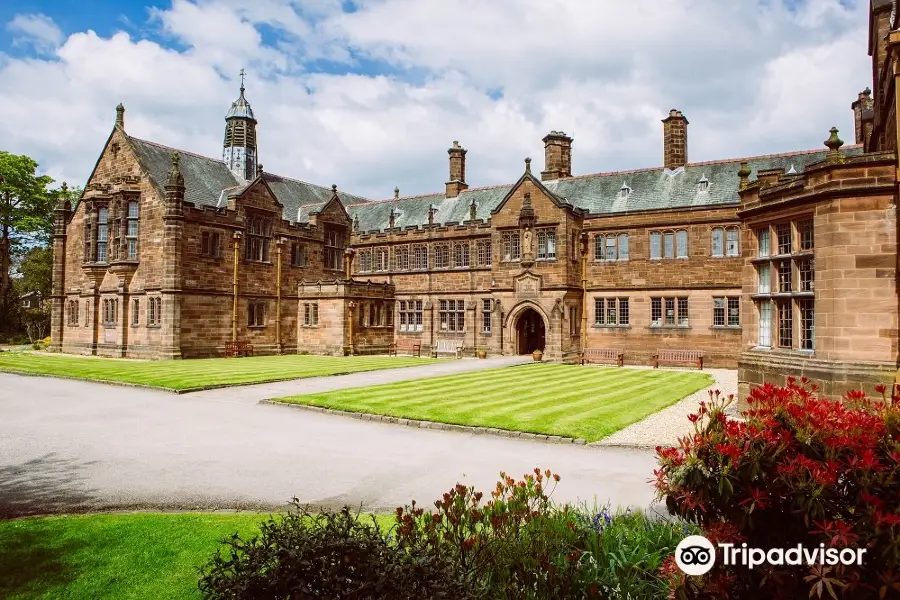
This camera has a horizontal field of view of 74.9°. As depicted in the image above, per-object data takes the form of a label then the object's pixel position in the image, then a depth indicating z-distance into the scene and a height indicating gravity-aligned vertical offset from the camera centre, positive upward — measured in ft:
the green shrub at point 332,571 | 13.12 -5.72
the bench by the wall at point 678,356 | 105.81 -5.53
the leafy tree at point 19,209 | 161.99 +32.19
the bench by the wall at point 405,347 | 130.00 -5.14
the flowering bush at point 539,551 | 15.85 -6.89
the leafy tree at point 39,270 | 177.58 +15.80
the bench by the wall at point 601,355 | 111.86 -5.65
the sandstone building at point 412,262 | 109.09 +12.74
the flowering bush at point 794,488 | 11.37 -3.44
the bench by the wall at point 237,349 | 117.08 -5.17
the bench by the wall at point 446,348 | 124.15 -4.91
